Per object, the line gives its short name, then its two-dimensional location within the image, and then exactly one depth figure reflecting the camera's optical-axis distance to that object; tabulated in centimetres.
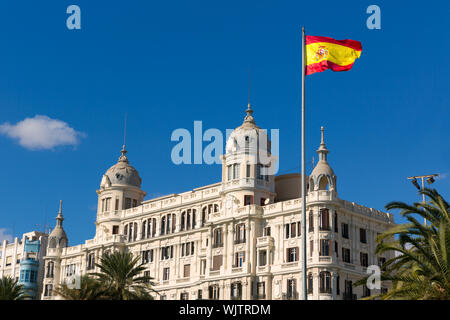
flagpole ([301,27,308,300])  3878
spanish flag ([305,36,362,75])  4509
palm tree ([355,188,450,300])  4194
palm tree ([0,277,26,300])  7904
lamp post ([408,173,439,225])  8400
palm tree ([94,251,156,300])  7150
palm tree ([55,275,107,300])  6631
